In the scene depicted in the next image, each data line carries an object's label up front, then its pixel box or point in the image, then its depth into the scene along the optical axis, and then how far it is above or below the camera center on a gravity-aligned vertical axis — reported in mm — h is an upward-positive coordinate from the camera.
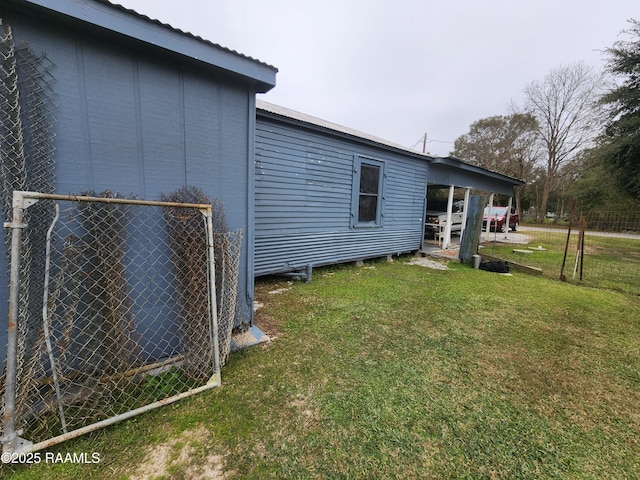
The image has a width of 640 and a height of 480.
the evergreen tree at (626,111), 8102 +3675
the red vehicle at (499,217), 13375 -158
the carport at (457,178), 7344 +1163
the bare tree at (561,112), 19203 +8461
